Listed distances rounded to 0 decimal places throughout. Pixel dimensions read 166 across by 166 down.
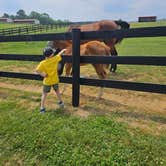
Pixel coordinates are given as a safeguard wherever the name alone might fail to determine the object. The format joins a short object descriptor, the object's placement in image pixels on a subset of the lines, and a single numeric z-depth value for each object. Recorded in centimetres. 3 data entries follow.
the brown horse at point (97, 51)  367
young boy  303
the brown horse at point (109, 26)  594
